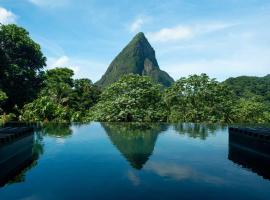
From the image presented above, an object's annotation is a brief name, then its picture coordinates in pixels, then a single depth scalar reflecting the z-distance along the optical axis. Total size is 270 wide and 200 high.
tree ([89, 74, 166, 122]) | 34.44
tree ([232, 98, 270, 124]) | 39.66
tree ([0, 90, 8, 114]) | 27.62
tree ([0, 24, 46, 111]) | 32.50
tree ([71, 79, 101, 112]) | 51.56
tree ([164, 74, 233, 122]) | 37.22
